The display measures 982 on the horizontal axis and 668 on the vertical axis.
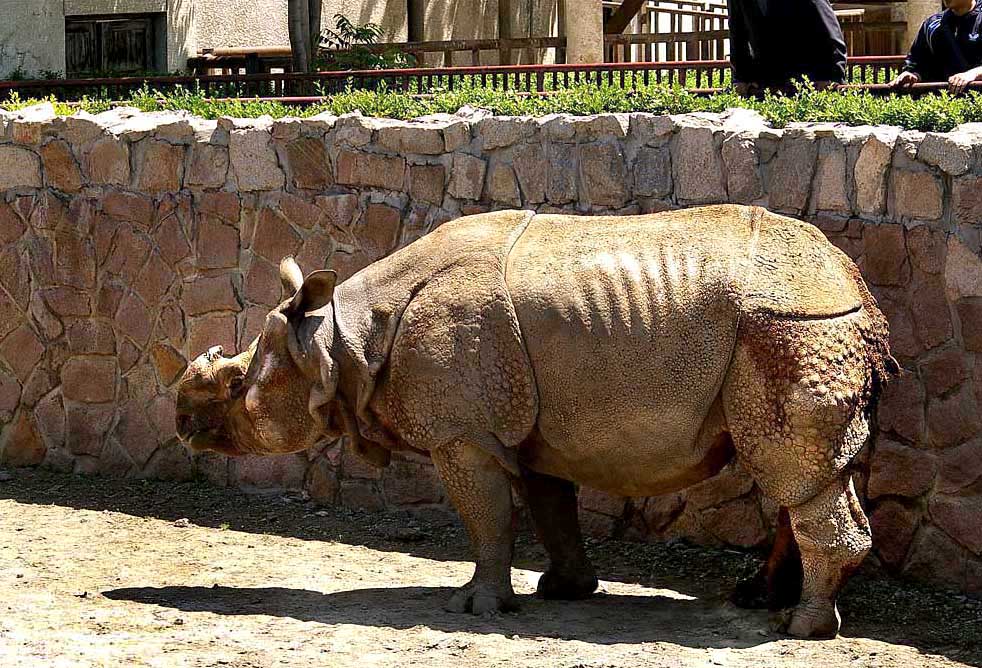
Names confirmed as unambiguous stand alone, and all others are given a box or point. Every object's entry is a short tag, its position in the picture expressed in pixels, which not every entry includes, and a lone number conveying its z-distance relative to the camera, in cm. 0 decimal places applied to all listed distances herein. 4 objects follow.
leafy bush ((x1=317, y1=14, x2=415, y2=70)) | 3144
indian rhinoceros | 1271
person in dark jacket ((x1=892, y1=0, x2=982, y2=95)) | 1734
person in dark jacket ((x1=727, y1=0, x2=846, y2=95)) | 1709
